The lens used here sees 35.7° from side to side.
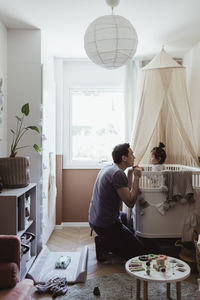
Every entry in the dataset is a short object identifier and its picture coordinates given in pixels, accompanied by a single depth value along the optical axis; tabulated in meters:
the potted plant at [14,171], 2.53
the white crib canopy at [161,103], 3.54
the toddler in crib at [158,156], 3.67
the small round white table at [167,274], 1.92
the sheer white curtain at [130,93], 4.17
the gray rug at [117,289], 2.30
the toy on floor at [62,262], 2.83
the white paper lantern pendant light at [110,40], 1.91
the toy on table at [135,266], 2.04
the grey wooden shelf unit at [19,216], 2.29
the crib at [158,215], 2.90
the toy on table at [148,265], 2.03
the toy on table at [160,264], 2.03
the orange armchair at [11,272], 1.71
